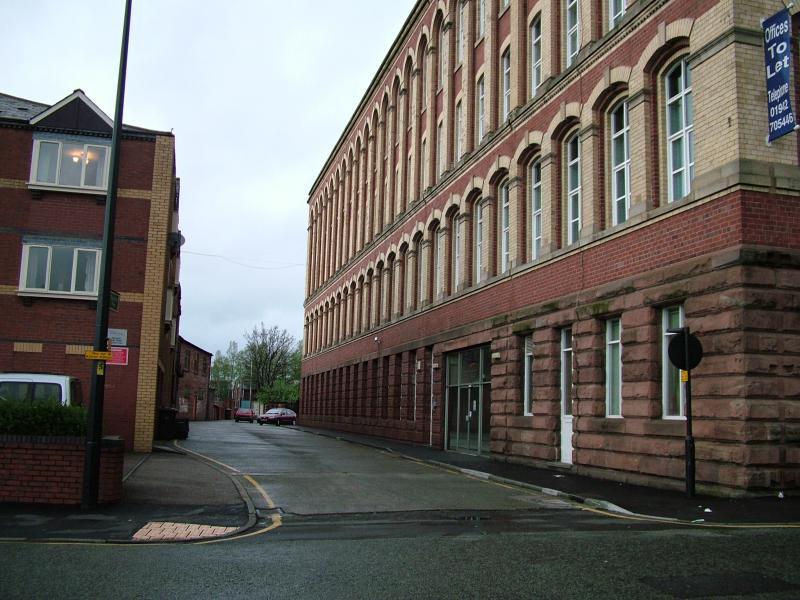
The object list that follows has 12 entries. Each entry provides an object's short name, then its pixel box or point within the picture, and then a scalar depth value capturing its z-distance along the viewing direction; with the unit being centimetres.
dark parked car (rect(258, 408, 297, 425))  6259
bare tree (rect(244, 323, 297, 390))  11088
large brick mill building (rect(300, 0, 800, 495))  1312
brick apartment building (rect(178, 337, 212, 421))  7300
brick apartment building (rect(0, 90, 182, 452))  2138
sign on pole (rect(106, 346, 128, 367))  1441
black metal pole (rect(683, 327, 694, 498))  1269
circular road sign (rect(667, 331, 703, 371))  1259
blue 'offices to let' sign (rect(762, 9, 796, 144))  1288
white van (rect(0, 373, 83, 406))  1564
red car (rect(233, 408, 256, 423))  7188
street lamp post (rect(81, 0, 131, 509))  1092
